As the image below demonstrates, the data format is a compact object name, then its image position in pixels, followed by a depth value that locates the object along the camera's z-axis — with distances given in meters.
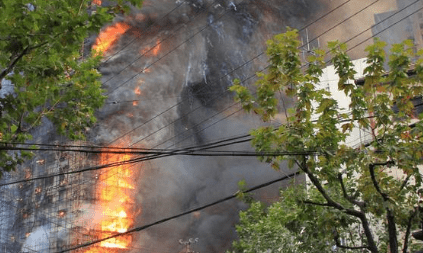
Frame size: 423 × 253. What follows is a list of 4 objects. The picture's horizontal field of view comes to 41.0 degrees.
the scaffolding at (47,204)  40.12
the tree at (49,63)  9.38
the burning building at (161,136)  41.47
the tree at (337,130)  10.61
